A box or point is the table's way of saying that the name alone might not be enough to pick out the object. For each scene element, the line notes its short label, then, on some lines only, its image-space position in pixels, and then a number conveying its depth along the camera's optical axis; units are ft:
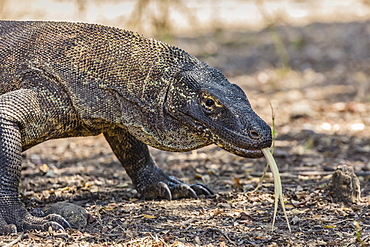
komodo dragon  25.16
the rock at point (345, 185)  28.99
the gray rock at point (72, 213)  25.82
